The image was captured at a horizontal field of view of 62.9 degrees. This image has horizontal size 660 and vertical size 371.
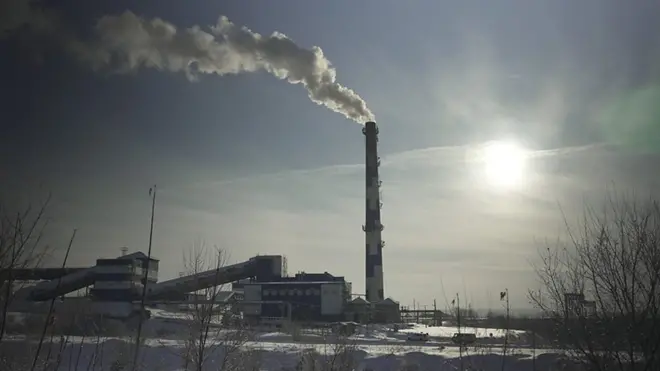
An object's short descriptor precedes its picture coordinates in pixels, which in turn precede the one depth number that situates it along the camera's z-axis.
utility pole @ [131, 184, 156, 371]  19.32
